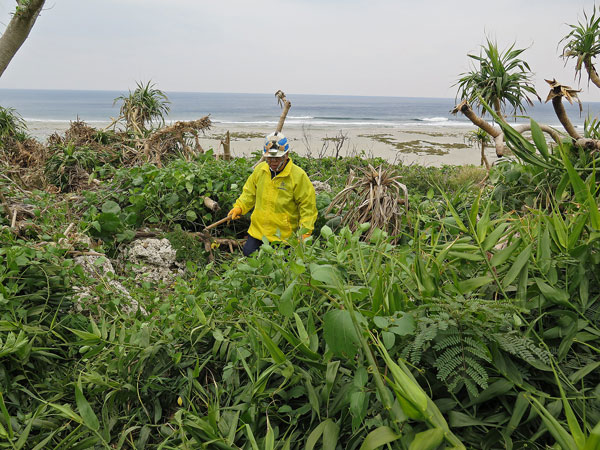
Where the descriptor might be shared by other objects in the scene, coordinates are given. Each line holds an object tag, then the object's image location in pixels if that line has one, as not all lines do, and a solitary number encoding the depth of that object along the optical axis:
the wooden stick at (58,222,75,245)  3.35
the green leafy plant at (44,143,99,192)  7.46
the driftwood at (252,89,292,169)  6.77
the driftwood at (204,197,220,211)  5.19
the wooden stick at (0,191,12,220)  3.71
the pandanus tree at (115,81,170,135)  9.95
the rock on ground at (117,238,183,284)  4.36
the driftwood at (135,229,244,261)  4.96
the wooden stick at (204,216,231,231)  4.81
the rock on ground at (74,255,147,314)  2.84
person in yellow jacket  4.55
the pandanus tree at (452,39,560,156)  5.36
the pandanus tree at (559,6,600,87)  4.92
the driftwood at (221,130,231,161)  8.05
